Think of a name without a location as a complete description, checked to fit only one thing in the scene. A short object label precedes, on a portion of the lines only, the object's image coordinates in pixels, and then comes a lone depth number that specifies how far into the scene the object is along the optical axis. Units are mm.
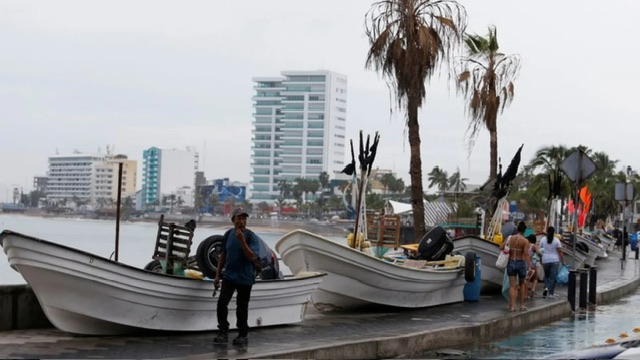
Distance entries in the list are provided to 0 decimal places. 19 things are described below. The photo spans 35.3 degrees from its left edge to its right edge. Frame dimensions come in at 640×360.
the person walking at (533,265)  20748
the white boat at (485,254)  20906
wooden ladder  13570
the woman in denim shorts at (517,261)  17703
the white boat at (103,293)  11484
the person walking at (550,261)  21562
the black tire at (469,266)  18953
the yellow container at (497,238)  23953
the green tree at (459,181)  122819
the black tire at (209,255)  13789
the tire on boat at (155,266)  14492
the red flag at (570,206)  61369
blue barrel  19703
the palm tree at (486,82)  35281
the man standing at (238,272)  12062
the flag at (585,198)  50188
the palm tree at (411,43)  25469
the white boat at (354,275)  16078
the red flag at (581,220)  55850
